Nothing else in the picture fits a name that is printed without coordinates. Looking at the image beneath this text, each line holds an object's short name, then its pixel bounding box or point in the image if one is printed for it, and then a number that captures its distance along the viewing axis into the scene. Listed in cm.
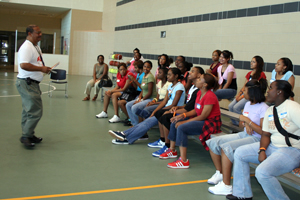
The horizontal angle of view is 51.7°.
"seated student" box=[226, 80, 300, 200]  289
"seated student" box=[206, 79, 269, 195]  343
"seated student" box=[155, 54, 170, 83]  737
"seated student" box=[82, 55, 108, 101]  955
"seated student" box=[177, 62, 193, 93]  608
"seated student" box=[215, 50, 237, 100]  603
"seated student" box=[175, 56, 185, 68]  682
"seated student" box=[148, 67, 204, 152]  469
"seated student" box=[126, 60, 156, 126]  598
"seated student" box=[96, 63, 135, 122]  702
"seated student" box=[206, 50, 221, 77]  677
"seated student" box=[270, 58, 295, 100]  490
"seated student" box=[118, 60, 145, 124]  682
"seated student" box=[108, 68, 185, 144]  505
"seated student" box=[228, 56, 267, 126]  534
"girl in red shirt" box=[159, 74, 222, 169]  414
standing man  463
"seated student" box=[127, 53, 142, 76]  901
